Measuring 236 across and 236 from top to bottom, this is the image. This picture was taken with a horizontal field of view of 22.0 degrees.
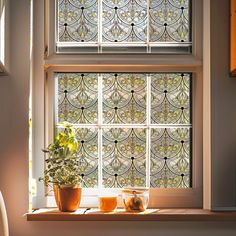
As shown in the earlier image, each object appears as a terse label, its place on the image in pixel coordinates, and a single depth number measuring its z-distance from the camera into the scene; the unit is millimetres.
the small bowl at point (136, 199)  2762
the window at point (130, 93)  2938
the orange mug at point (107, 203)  2768
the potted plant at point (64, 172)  2729
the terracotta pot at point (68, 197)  2719
